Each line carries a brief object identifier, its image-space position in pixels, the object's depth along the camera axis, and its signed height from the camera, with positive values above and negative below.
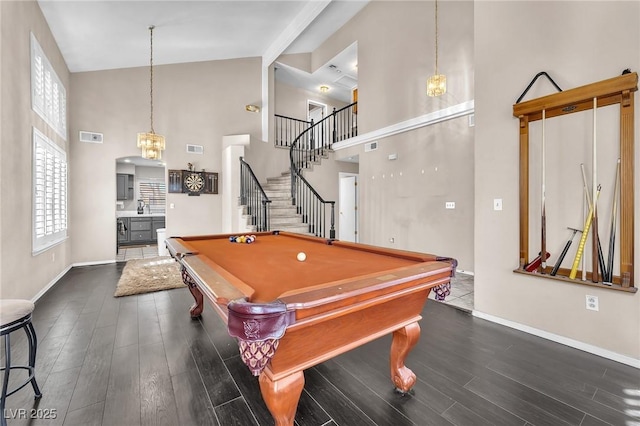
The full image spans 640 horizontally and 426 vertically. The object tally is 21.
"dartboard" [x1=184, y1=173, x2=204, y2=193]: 6.36 +0.69
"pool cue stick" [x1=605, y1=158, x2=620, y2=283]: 2.13 -0.18
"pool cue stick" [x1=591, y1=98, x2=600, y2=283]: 2.16 -0.09
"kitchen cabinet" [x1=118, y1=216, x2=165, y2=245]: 8.49 -0.56
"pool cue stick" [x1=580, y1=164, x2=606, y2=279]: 2.17 -0.25
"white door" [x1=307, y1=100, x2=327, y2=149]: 9.44 +3.83
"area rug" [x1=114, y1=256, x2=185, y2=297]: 3.87 -1.08
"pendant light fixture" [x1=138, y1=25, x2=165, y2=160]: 4.75 +1.19
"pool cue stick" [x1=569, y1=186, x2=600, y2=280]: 2.23 -0.26
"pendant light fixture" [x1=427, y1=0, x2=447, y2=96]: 4.32 +2.04
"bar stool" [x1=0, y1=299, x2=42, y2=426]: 1.39 -0.62
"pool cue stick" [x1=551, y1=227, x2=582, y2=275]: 2.34 -0.36
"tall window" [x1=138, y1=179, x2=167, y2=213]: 9.55 +0.62
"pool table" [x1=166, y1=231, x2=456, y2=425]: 0.93 -0.37
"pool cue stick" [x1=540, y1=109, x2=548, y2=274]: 2.42 -0.15
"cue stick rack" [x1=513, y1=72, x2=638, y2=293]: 2.05 +0.67
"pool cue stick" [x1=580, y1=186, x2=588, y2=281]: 2.33 +0.01
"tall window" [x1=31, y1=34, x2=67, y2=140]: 3.49 +1.77
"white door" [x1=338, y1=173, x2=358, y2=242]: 7.86 +0.11
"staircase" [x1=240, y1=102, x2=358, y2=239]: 5.60 +0.41
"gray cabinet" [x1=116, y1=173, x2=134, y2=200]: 8.92 +0.83
